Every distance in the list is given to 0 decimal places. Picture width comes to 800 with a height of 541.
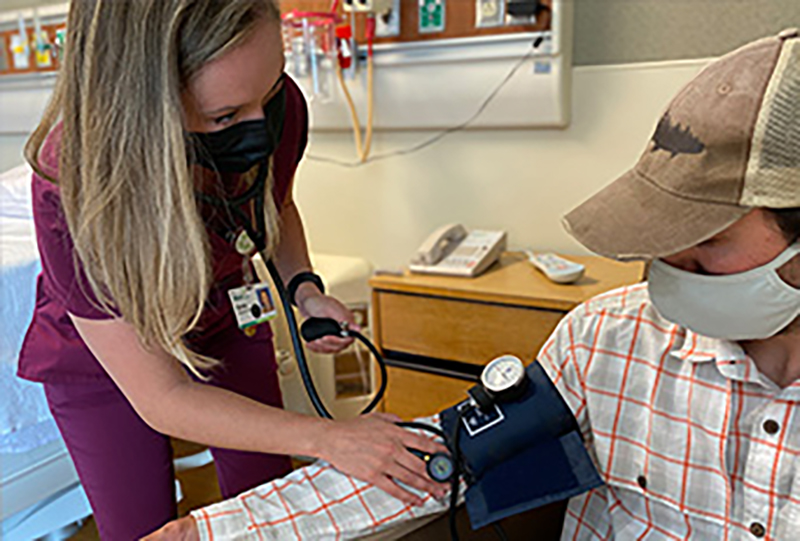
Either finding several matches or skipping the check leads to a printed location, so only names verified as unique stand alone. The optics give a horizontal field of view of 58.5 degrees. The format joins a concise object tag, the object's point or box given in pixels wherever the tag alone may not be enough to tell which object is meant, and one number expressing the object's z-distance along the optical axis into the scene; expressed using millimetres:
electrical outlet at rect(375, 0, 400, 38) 2189
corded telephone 1926
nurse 800
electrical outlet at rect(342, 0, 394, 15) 2096
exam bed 1554
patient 702
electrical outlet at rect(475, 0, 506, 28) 2021
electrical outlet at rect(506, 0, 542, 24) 1943
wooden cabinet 1755
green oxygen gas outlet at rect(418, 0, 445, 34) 2111
